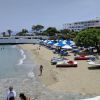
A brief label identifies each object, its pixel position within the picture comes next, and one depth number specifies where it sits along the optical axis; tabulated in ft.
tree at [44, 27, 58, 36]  236.95
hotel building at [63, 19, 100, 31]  236.15
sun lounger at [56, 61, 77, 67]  53.05
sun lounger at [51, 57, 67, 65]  58.11
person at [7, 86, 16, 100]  20.32
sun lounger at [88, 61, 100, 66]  48.31
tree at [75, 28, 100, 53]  76.89
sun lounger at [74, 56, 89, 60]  64.72
